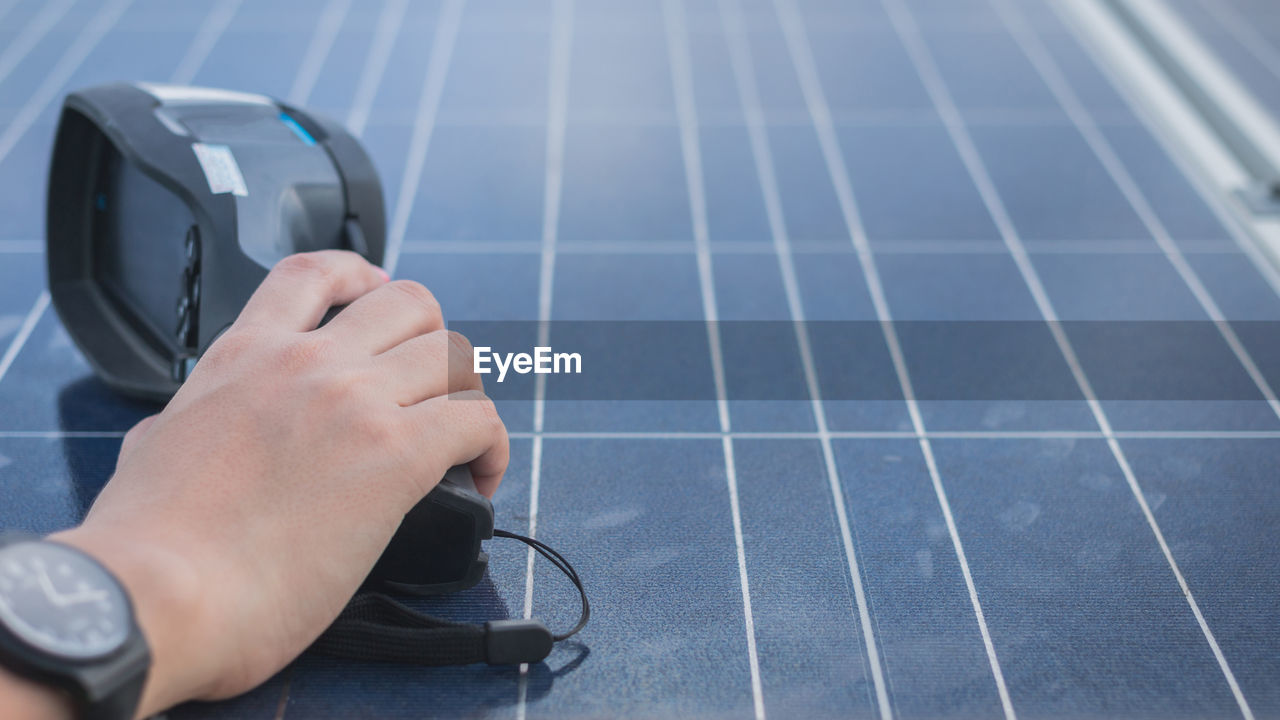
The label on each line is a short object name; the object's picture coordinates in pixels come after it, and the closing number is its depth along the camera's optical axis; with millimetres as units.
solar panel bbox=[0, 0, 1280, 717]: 1270
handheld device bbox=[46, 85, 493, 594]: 1310
